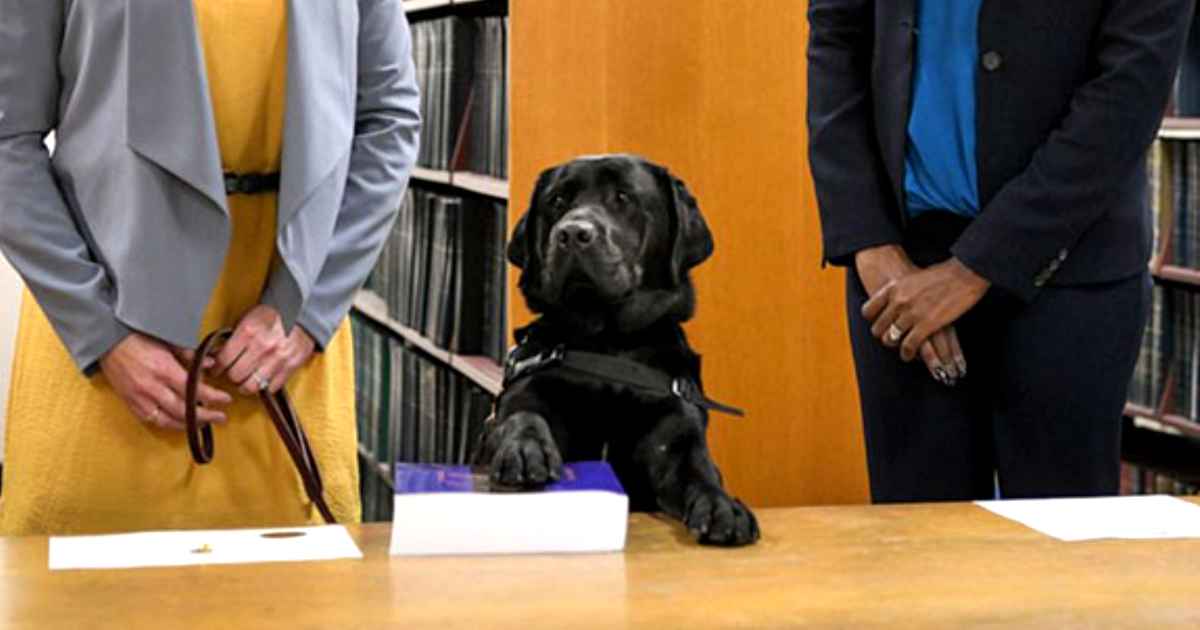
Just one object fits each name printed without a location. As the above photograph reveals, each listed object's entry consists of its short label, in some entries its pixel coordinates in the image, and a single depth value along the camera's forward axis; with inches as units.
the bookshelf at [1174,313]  247.3
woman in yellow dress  156.8
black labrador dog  147.6
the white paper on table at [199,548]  140.4
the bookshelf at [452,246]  258.6
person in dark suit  161.0
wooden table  132.7
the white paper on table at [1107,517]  146.8
